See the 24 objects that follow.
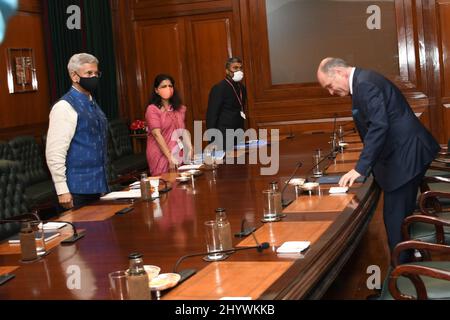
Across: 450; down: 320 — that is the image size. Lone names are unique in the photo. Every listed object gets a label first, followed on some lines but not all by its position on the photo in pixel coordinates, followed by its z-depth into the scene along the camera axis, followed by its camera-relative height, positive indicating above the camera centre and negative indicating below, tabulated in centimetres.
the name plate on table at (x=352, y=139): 704 -43
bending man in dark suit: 442 -30
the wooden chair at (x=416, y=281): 286 -80
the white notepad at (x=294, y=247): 278 -55
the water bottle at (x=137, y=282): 230 -52
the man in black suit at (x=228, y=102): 724 +3
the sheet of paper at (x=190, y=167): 563 -45
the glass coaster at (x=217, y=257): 279 -57
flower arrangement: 970 -18
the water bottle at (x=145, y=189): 436 -45
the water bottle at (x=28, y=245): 309 -51
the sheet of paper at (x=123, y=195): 452 -49
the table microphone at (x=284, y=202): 381 -53
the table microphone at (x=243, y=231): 317 -55
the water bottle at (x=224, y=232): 290 -49
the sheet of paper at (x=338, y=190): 402 -51
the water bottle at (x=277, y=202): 351 -47
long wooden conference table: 249 -57
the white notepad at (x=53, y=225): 372 -53
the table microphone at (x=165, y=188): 466 -50
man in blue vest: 460 -15
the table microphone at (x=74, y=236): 339 -55
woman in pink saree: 638 -11
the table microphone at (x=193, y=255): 257 -56
